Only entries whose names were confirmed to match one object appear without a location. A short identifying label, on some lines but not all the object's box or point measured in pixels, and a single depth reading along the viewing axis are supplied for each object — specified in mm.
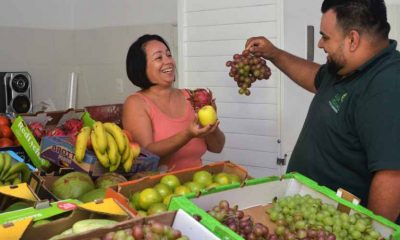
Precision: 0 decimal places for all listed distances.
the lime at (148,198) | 1349
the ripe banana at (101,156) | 1683
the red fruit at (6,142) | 2165
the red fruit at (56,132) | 2114
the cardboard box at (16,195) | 1345
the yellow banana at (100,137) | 1682
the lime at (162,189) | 1396
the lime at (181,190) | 1430
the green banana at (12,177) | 1692
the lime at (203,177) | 1509
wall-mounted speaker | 3805
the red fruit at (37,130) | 2129
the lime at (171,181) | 1455
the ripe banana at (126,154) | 1732
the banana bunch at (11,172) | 1683
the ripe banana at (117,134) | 1731
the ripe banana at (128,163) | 1720
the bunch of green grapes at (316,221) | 1169
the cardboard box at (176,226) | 952
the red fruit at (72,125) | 2238
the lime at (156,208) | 1294
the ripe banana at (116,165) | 1695
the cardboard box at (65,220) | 1010
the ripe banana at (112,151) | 1677
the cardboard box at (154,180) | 1310
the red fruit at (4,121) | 2287
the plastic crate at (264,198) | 1164
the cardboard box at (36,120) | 2032
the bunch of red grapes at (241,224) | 1136
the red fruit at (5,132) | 2230
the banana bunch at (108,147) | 1684
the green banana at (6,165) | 1682
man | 1407
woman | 2105
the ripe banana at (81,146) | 1680
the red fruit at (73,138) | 1785
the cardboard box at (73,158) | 1687
